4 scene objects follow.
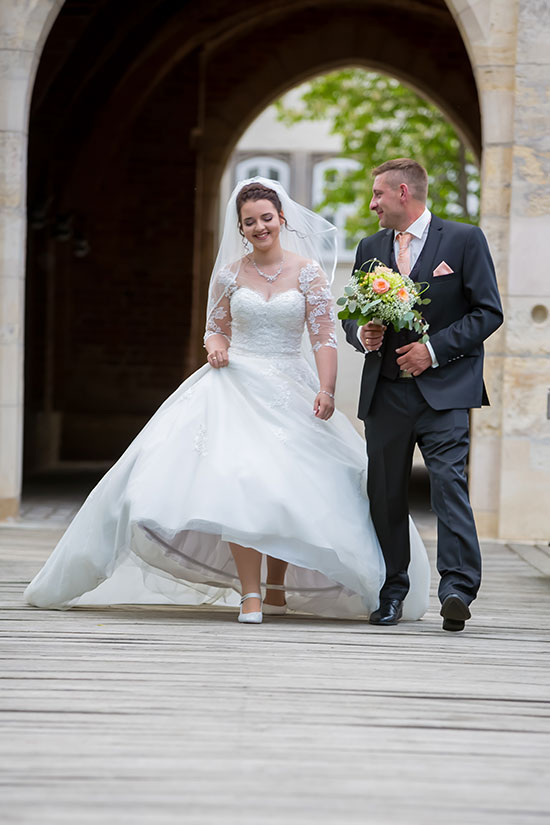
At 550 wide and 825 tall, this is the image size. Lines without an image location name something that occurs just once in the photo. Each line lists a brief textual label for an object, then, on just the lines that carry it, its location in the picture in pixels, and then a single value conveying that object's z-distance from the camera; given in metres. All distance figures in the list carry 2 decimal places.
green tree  42.47
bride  9.28
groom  9.20
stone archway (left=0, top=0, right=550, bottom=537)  15.37
